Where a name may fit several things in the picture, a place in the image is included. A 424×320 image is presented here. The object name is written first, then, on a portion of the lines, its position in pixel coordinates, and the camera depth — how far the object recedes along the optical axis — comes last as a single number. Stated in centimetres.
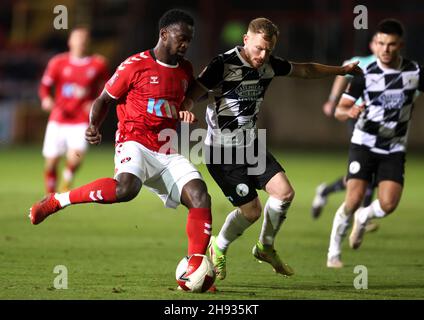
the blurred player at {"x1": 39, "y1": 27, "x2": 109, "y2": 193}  2758
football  1378
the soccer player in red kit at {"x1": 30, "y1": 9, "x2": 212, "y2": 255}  1448
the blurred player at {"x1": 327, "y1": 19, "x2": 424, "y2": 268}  1750
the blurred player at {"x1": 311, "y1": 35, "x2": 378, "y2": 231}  2119
